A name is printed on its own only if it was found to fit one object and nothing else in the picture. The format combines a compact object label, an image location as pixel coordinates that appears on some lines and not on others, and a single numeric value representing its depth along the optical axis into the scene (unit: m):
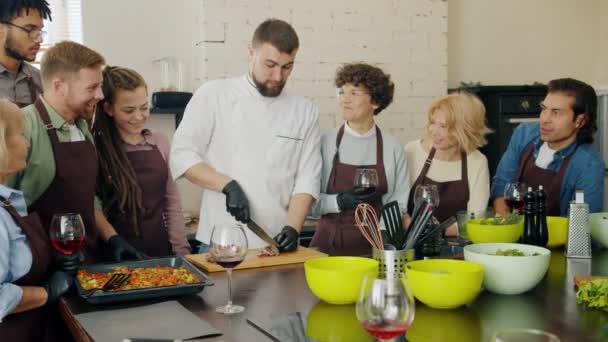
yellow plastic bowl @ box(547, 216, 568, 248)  2.45
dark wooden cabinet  5.06
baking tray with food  1.73
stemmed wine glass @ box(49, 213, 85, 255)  1.86
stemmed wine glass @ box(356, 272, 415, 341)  1.21
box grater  2.24
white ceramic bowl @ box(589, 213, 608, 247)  2.41
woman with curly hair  3.02
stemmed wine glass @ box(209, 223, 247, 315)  1.72
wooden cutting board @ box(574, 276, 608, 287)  1.82
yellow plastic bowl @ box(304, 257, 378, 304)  1.67
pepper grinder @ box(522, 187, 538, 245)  2.34
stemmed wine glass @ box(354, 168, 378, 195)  2.51
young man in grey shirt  2.76
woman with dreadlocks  2.64
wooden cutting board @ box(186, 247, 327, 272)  2.14
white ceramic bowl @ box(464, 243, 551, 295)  1.77
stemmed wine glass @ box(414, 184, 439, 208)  2.45
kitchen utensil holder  1.84
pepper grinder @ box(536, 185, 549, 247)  2.33
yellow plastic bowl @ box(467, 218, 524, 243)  2.37
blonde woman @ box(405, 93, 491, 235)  3.19
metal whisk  1.84
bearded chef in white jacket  2.77
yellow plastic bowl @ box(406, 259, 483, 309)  1.61
